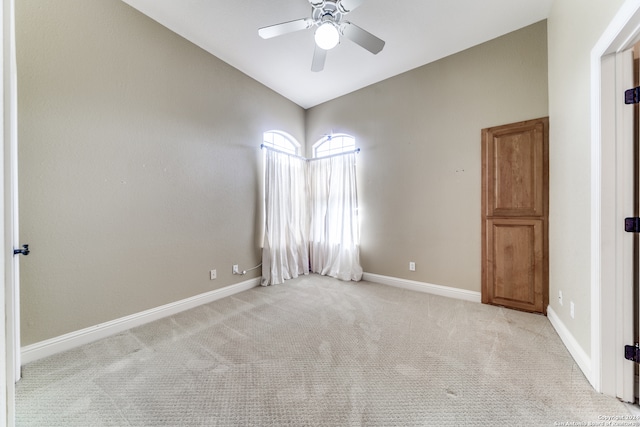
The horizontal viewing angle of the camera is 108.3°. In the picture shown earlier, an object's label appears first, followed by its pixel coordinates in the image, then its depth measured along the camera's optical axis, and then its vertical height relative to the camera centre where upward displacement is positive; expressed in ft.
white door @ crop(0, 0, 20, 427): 2.91 -0.07
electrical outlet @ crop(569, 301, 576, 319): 5.63 -2.51
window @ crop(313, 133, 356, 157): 12.60 +3.83
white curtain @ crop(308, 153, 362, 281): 12.05 -0.34
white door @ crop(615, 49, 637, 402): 4.26 -0.15
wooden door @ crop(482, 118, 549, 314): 7.67 -0.18
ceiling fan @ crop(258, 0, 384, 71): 5.96 +5.16
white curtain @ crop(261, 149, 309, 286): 11.39 -0.41
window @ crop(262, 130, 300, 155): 12.12 +3.96
